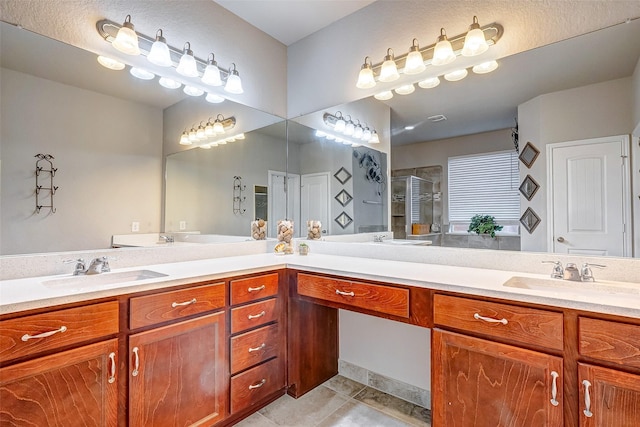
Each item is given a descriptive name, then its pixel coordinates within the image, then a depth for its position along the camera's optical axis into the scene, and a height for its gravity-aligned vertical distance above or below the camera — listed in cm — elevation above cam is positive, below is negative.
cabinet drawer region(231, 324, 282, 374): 165 -72
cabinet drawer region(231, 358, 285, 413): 165 -93
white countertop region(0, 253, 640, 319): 107 -28
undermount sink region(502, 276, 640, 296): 130 -30
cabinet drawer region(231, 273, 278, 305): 166 -39
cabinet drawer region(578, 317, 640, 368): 97 -40
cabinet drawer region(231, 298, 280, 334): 165 -54
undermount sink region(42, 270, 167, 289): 143 -30
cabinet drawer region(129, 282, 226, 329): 131 -39
